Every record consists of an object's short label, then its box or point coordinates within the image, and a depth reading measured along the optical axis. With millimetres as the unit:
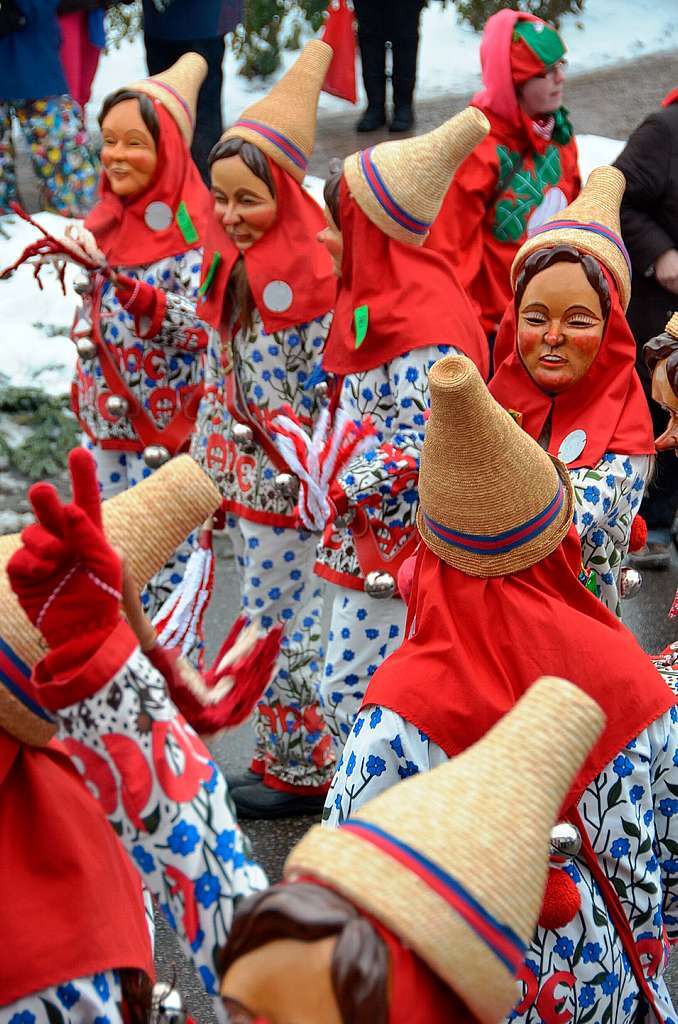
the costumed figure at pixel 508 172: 5340
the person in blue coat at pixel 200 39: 8438
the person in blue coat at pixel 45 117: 8117
